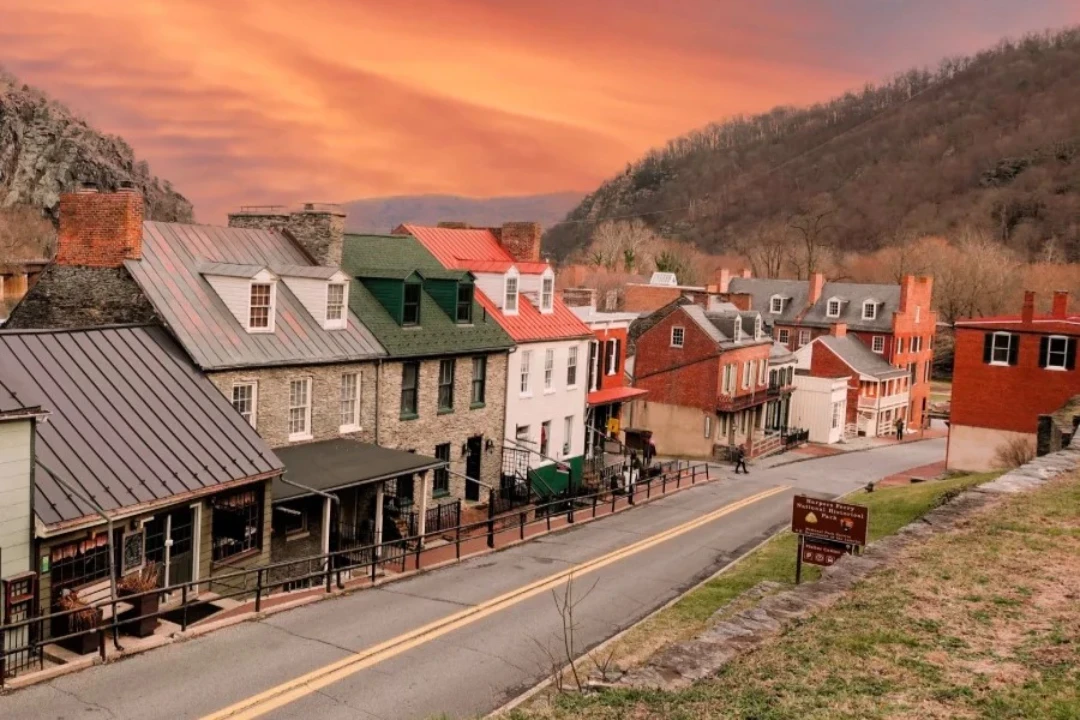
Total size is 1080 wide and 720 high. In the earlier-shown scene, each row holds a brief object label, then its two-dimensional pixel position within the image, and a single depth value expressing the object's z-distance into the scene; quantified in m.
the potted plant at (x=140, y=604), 15.77
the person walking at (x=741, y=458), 48.93
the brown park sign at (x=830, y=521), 18.83
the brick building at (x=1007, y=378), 44.16
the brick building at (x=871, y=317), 77.38
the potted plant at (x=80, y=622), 15.06
